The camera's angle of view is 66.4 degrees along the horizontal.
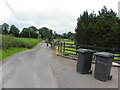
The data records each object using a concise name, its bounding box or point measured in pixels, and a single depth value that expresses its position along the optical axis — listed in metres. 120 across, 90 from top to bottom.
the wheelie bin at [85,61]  4.49
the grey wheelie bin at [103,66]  3.78
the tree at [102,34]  17.89
